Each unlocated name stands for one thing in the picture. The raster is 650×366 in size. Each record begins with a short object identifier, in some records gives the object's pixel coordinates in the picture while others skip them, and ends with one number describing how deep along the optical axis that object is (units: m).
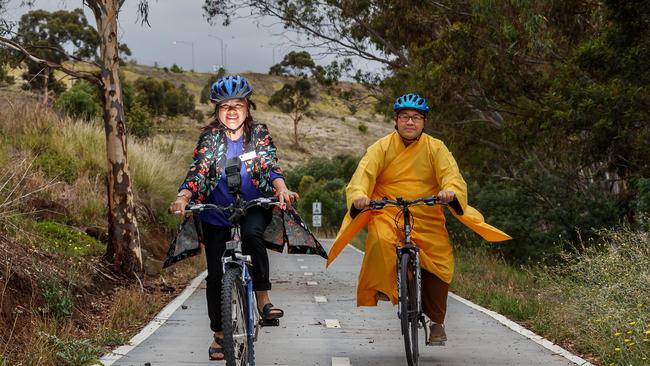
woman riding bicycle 7.17
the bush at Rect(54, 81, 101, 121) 34.52
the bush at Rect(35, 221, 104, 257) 13.42
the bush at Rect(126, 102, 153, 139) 34.19
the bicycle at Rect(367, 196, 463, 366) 7.74
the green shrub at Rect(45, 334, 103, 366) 7.82
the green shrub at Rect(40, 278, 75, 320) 10.04
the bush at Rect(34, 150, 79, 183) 18.06
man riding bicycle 8.45
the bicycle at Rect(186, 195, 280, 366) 6.44
